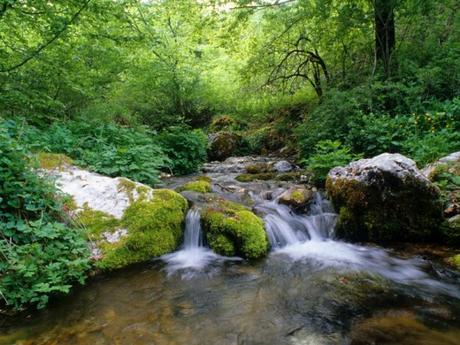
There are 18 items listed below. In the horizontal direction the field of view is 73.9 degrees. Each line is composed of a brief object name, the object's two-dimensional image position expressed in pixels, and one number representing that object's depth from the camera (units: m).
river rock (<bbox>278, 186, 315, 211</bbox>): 5.61
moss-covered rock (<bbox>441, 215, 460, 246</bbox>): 4.22
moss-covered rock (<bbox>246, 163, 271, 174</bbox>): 8.69
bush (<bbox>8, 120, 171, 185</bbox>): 5.61
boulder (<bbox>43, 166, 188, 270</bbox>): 4.00
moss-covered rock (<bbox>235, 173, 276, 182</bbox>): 7.68
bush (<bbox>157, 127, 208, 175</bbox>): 8.77
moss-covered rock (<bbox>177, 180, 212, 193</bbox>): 5.96
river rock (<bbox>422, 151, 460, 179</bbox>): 4.95
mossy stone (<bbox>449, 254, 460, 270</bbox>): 3.78
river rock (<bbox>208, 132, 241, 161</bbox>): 11.92
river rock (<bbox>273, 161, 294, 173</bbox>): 8.75
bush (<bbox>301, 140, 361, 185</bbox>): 6.33
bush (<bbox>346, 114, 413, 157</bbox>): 6.44
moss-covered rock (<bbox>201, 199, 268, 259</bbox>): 4.32
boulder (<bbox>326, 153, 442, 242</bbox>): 4.40
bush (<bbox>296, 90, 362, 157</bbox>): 7.55
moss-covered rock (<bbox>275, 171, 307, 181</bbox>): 7.47
